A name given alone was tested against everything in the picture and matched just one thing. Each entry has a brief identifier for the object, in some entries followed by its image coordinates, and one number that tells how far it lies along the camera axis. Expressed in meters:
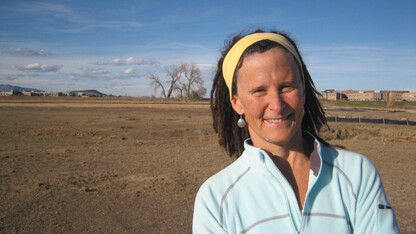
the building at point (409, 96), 106.12
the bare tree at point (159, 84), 91.94
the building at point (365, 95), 117.07
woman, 1.32
